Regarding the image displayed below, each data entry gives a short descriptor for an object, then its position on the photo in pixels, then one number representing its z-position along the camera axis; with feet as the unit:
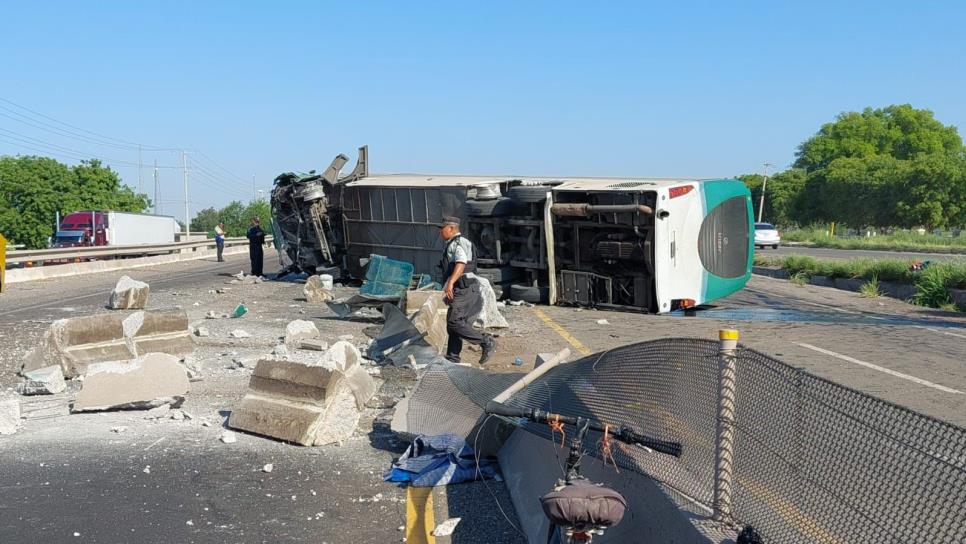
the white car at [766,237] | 151.23
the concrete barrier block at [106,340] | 29.32
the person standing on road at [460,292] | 32.50
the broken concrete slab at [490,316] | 43.34
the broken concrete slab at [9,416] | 22.95
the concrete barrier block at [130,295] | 50.06
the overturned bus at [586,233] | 48.98
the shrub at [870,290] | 64.80
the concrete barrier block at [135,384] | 24.67
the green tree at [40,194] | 219.82
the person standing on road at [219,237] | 121.49
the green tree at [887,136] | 335.26
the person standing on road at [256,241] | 82.38
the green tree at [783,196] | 279.08
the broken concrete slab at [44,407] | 24.95
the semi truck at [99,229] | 134.72
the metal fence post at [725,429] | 11.81
